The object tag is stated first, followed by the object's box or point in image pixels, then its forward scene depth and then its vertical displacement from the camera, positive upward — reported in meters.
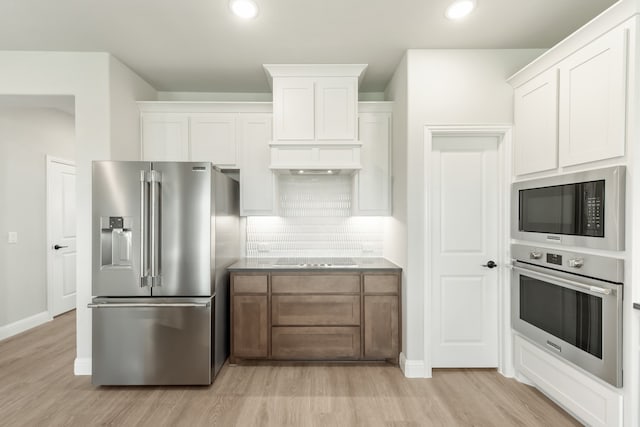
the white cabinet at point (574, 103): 1.86 +0.69
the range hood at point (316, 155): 3.14 +0.52
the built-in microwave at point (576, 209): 1.85 +0.01
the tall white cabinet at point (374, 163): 3.42 +0.48
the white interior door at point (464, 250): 2.98 -0.34
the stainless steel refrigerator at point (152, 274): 2.68 -0.50
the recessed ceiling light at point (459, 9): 2.26 +1.37
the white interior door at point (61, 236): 4.48 -0.34
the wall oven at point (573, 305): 1.87 -0.60
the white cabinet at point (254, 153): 3.47 +0.59
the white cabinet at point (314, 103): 3.16 +1.00
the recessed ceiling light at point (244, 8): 2.25 +1.36
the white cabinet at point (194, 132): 3.46 +0.80
